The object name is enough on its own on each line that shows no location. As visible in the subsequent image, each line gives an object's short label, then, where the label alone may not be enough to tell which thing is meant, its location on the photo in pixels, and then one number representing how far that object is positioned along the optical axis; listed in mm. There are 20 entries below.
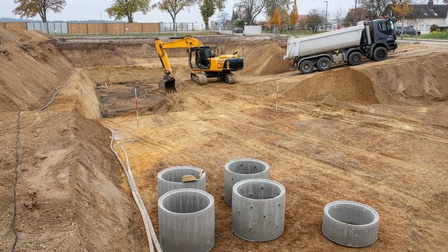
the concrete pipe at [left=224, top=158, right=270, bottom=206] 7625
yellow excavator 21219
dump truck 22344
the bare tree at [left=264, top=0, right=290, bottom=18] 71669
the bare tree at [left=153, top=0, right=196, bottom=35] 62344
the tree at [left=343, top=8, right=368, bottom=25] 55088
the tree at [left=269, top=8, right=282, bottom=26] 51844
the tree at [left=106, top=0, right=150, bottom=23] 61875
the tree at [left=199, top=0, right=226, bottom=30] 66688
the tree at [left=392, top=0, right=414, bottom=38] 41406
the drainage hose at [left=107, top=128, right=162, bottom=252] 6105
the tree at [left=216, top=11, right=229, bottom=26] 104056
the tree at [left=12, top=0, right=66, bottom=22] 60844
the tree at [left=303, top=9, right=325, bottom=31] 58938
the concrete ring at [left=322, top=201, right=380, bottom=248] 6273
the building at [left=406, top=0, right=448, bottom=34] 70869
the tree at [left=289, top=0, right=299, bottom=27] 47481
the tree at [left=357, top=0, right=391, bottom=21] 46453
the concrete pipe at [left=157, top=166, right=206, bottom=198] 7250
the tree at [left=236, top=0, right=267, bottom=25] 72188
